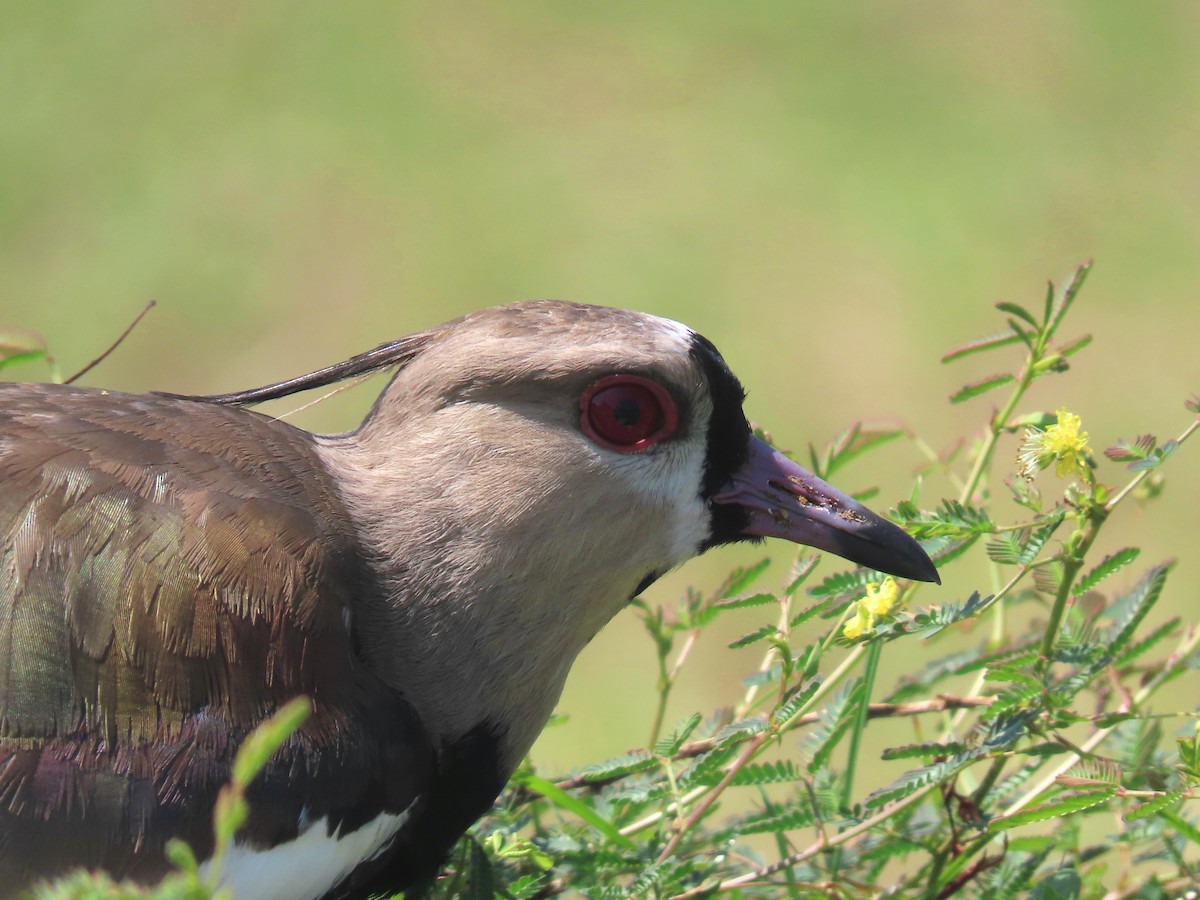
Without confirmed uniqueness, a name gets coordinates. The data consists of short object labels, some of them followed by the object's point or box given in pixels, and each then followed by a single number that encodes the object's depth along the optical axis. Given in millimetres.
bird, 4789
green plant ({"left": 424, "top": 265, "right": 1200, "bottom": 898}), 5121
